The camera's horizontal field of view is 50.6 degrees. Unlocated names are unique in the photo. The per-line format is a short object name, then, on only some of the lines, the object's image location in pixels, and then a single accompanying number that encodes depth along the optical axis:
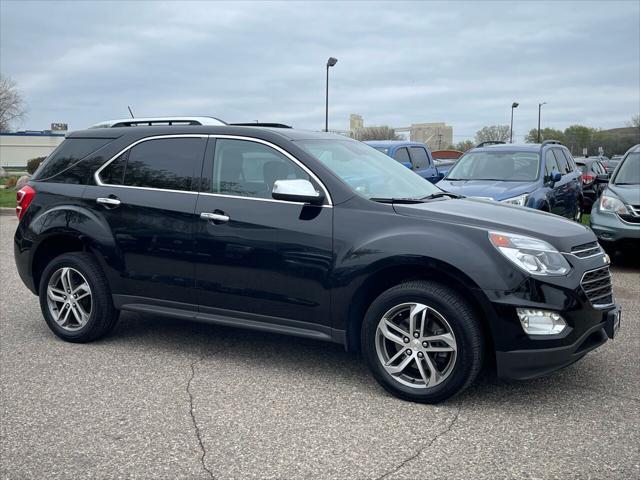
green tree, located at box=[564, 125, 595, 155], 87.06
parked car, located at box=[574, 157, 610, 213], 16.66
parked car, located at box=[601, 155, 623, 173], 35.34
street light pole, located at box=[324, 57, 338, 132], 28.89
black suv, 4.12
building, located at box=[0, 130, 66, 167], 84.00
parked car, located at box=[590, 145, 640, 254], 9.03
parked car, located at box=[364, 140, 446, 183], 14.29
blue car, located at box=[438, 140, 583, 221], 9.62
